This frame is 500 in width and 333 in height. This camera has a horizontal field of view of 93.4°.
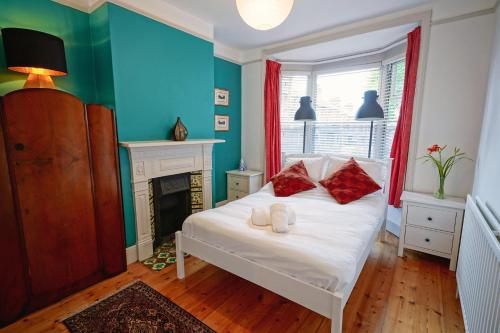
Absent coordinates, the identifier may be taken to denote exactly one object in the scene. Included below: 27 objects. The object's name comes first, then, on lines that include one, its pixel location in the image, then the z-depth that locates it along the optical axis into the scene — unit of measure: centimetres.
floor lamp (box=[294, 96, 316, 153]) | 323
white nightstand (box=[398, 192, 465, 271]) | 223
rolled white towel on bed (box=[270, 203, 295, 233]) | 177
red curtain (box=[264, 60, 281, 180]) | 379
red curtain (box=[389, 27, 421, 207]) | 264
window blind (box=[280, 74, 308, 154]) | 401
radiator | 109
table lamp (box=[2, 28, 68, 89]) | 169
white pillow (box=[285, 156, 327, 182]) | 309
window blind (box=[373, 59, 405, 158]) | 310
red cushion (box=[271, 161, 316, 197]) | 283
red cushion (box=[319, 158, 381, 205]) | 257
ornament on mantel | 269
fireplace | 239
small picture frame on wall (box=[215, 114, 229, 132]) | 373
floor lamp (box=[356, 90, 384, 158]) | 271
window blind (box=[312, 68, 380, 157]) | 352
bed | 139
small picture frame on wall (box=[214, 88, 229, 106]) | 366
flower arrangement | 239
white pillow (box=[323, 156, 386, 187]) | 280
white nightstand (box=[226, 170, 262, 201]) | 380
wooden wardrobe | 162
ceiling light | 133
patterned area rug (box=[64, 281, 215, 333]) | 164
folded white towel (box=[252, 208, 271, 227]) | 189
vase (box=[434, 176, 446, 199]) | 238
